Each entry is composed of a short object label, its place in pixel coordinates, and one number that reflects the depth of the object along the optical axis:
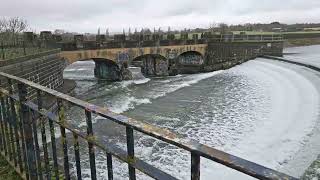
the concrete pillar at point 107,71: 37.31
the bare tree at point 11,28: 33.12
